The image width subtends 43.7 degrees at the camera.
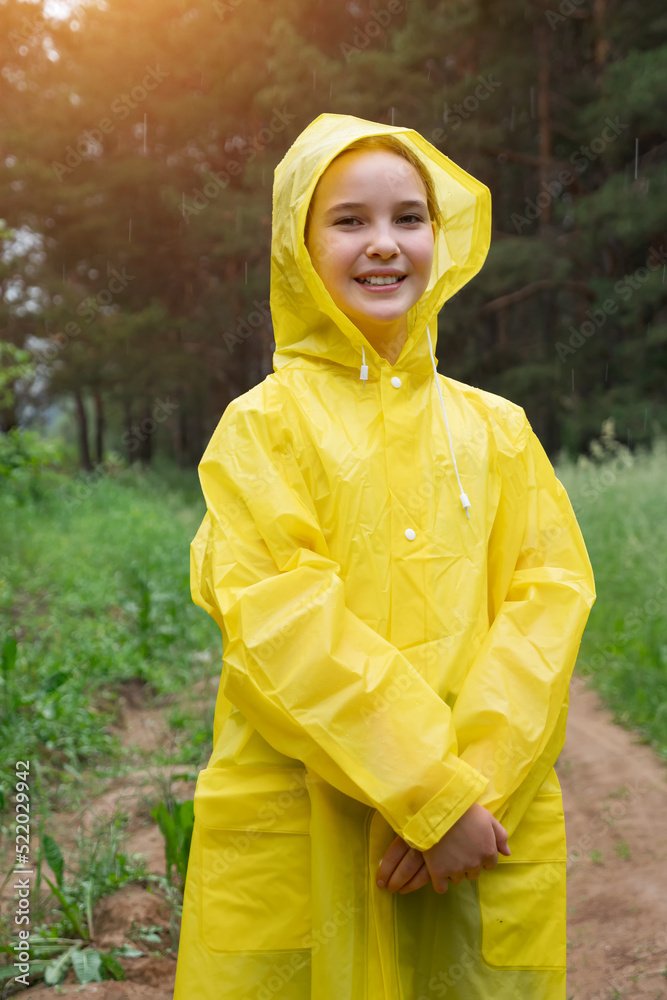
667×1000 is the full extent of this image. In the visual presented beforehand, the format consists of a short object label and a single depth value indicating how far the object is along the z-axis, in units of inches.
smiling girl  55.4
